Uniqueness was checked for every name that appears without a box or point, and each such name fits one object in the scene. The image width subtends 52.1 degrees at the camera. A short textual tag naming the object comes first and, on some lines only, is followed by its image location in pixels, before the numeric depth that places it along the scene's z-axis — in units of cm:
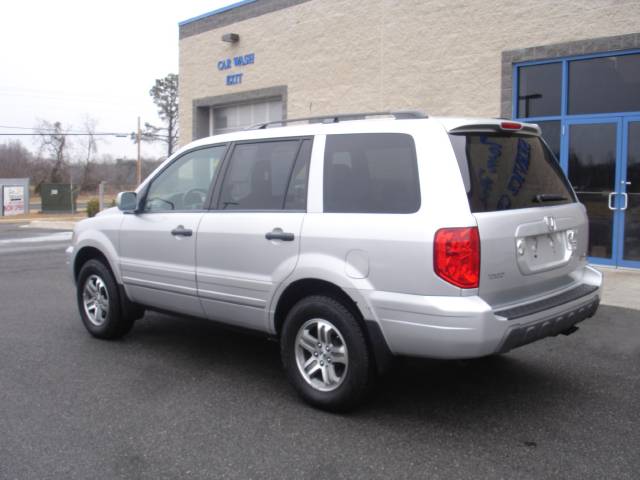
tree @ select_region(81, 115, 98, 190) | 6738
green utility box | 3722
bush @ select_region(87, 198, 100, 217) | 2728
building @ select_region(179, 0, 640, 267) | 1009
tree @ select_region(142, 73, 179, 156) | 6938
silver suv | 374
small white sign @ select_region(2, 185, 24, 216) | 3734
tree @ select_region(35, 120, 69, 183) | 6688
